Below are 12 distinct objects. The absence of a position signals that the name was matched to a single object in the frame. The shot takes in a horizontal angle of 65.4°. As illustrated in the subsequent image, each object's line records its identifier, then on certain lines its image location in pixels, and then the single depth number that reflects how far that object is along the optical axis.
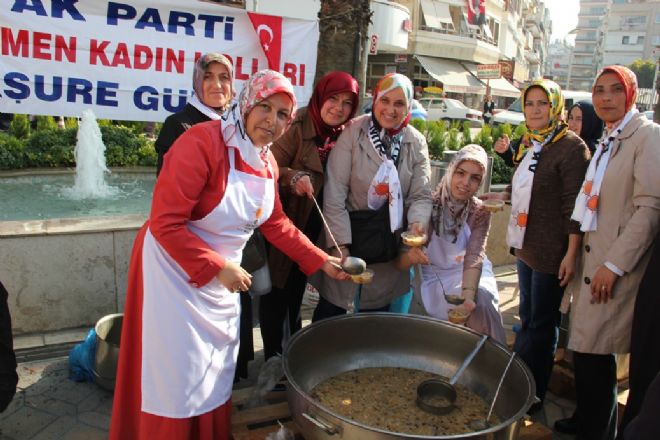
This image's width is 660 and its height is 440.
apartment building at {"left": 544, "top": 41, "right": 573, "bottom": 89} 122.69
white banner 4.27
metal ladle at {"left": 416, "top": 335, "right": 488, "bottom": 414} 2.08
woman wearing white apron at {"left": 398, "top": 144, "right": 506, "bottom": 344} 2.81
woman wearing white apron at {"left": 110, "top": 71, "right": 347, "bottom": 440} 1.81
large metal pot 2.09
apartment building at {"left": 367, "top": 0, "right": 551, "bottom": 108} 31.61
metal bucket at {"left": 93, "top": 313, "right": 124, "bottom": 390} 2.79
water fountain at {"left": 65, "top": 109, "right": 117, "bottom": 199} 6.49
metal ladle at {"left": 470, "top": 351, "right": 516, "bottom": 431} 1.94
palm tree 3.97
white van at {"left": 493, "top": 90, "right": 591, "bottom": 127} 18.75
